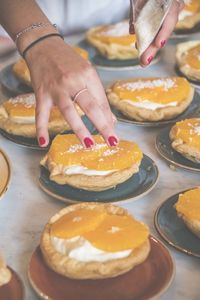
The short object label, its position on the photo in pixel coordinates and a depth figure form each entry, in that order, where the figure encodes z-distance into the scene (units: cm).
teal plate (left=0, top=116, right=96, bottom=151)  146
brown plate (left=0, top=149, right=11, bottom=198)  125
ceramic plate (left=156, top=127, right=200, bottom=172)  137
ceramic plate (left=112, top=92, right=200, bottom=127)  157
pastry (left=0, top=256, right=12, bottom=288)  97
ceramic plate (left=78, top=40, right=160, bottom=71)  192
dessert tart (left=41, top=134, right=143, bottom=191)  127
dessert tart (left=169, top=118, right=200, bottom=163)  137
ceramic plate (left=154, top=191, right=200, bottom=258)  109
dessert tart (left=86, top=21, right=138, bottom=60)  194
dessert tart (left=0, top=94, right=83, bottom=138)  150
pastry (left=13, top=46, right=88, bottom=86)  175
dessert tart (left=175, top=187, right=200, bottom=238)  110
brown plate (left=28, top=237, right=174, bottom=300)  96
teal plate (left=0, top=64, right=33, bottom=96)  176
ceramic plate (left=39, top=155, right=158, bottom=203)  125
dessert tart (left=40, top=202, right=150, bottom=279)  99
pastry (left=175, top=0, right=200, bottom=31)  213
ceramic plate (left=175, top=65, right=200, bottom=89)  179
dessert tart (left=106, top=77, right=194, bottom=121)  158
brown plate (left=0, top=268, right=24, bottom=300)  96
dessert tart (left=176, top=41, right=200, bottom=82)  180
